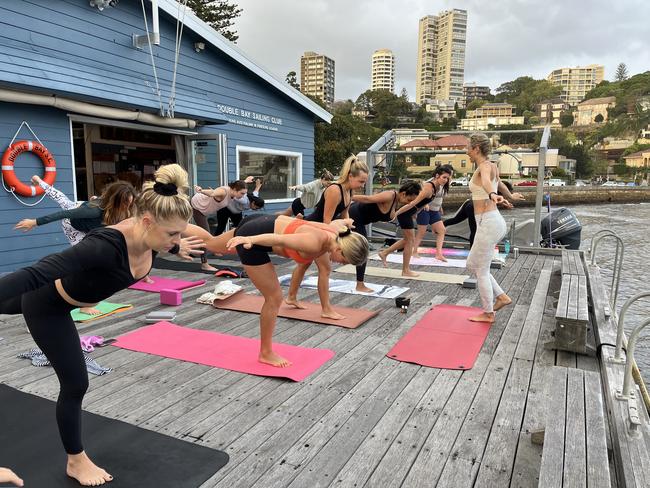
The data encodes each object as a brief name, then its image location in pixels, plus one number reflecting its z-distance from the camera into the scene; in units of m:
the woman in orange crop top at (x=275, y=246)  3.05
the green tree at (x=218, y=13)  27.33
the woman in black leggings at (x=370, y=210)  5.73
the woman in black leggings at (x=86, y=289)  1.95
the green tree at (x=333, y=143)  33.25
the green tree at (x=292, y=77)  41.95
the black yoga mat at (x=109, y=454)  2.19
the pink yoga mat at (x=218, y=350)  3.48
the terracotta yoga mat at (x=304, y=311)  4.61
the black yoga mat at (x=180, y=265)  7.14
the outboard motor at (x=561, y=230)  10.48
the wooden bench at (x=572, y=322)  3.70
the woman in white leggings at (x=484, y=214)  4.25
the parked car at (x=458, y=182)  44.49
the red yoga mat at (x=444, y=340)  3.66
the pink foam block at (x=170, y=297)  5.16
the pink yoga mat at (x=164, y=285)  5.89
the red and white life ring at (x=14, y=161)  5.87
